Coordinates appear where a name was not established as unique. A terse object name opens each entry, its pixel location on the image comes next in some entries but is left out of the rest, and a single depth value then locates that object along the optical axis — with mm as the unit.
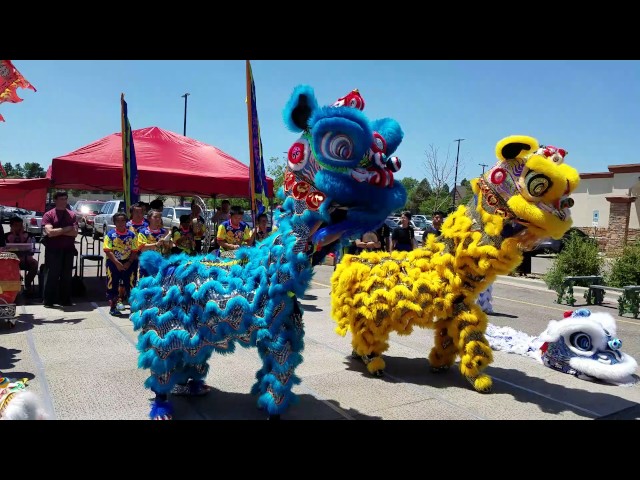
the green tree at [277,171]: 33897
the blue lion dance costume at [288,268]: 3049
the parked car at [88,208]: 21150
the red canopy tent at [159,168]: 7590
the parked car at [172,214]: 16734
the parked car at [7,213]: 30444
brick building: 14672
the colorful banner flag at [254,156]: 5791
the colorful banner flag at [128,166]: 7215
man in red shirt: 6875
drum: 5914
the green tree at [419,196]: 49925
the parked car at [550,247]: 18469
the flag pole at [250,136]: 5633
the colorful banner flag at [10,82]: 3928
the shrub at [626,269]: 9656
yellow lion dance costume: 3809
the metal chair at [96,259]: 8352
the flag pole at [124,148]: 7223
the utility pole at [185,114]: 27569
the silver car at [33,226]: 19297
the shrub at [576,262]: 10000
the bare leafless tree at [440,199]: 34531
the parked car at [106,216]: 18675
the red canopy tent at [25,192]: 7285
